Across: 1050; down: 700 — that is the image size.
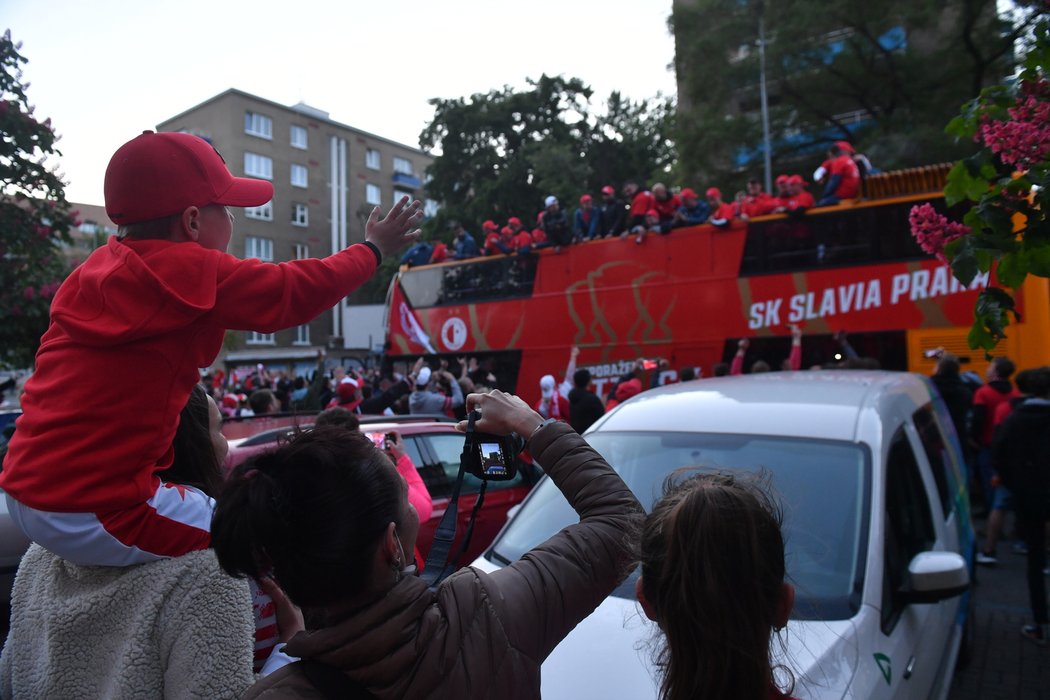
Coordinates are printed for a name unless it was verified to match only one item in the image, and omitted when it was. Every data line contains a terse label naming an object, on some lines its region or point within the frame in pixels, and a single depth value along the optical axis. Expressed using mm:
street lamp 20516
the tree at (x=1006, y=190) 2730
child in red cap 1391
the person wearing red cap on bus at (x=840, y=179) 11422
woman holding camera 1173
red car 5504
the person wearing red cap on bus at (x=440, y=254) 17772
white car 2465
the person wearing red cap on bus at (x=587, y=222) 14561
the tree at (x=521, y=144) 34812
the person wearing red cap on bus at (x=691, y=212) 12922
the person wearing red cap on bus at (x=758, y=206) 12273
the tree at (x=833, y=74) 17891
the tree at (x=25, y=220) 8148
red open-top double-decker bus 10383
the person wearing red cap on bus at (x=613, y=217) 14180
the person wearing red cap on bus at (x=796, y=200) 11586
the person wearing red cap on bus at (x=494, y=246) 15966
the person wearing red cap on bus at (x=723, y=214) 12273
